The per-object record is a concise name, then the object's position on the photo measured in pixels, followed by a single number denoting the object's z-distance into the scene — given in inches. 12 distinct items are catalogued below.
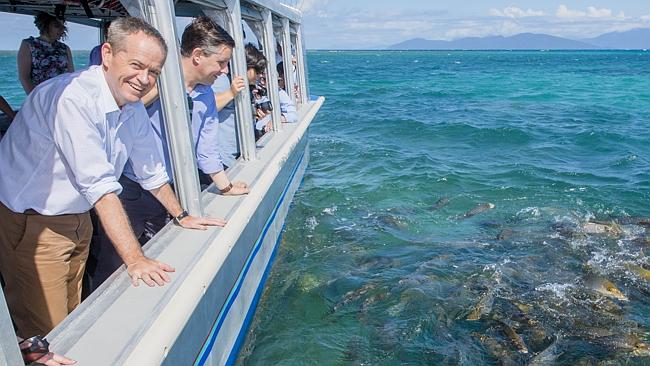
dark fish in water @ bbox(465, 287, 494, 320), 209.7
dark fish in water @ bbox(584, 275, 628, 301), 223.8
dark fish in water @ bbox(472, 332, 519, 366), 182.2
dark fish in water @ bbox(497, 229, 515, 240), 291.9
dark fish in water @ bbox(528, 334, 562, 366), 181.2
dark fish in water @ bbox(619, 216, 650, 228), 310.7
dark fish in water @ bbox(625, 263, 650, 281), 239.9
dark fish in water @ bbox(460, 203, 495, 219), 335.9
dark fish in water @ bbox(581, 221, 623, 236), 293.5
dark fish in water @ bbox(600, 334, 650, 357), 185.3
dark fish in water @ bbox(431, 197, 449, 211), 353.9
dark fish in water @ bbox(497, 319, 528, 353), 188.4
